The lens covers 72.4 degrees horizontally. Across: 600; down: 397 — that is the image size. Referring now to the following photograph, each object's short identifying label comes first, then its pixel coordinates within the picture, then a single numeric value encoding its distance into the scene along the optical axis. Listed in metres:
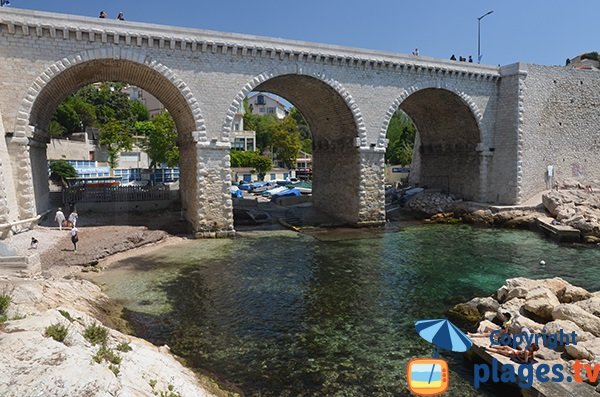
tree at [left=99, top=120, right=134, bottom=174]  46.47
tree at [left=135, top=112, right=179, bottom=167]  43.31
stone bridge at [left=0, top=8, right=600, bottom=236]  18.77
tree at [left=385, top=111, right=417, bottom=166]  62.25
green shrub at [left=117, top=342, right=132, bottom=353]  7.52
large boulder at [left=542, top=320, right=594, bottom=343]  9.38
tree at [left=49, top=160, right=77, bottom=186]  41.16
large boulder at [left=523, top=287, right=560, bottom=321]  10.83
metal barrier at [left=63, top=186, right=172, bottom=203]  28.52
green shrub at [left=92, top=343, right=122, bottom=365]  6.65
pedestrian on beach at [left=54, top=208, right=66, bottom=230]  20.75
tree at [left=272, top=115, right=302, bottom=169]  66.06
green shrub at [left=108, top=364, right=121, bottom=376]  6.28
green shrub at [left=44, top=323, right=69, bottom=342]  6.84
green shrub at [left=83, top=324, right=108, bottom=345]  7.52
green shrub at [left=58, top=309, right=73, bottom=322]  8.10
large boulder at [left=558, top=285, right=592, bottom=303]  12.16
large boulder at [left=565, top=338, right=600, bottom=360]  8.45
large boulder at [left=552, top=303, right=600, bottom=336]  9.90
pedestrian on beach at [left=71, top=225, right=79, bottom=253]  17.61
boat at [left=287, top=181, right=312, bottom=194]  44.00
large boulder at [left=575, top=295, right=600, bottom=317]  10.82
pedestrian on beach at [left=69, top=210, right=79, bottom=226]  19.87
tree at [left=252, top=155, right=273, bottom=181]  60.91
